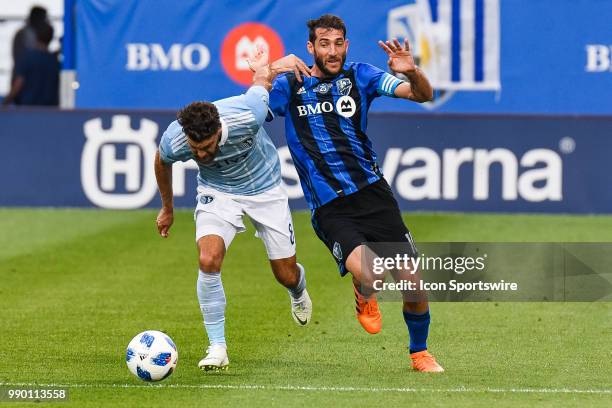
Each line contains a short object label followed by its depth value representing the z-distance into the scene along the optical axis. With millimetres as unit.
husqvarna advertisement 36344
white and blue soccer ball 17531
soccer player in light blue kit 18172
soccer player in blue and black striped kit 18922
